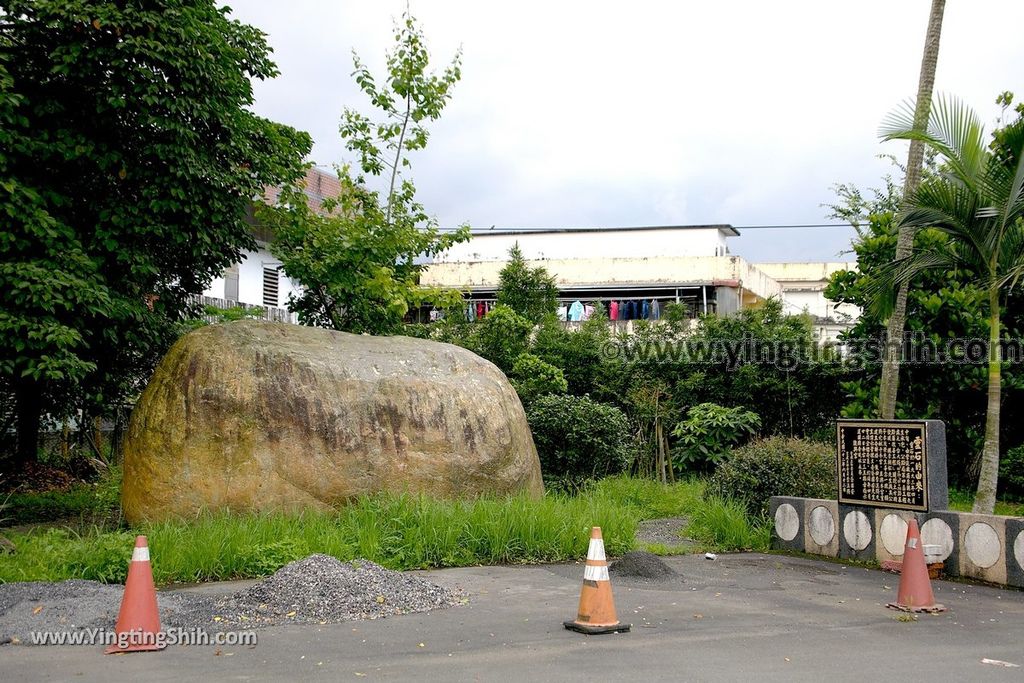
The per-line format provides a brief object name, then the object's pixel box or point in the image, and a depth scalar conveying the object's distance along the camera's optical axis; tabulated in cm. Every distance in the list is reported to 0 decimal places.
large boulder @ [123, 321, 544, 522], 1029
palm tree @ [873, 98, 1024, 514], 1020
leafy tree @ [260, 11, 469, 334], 1373
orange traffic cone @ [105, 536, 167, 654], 621
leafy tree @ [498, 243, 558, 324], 2155
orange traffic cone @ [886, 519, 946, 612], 791
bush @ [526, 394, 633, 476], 1526
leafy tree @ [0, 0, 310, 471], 1010
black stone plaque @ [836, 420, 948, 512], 986
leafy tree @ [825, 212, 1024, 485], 1476
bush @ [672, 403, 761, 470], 1691
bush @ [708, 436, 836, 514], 1213
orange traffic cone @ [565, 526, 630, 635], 693
